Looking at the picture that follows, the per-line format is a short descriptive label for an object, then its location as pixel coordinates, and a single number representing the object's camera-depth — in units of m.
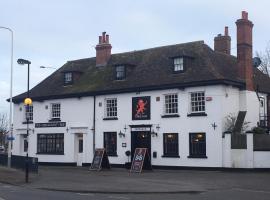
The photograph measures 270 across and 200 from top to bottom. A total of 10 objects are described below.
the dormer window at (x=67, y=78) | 42.22
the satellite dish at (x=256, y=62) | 40.13
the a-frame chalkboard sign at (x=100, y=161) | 34.56
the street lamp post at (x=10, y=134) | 32.62
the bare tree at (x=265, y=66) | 56.18
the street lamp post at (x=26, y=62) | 27.62
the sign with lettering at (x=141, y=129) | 35.48
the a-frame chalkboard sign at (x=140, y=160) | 32.62
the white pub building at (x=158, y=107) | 32.56
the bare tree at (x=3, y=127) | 80.32
